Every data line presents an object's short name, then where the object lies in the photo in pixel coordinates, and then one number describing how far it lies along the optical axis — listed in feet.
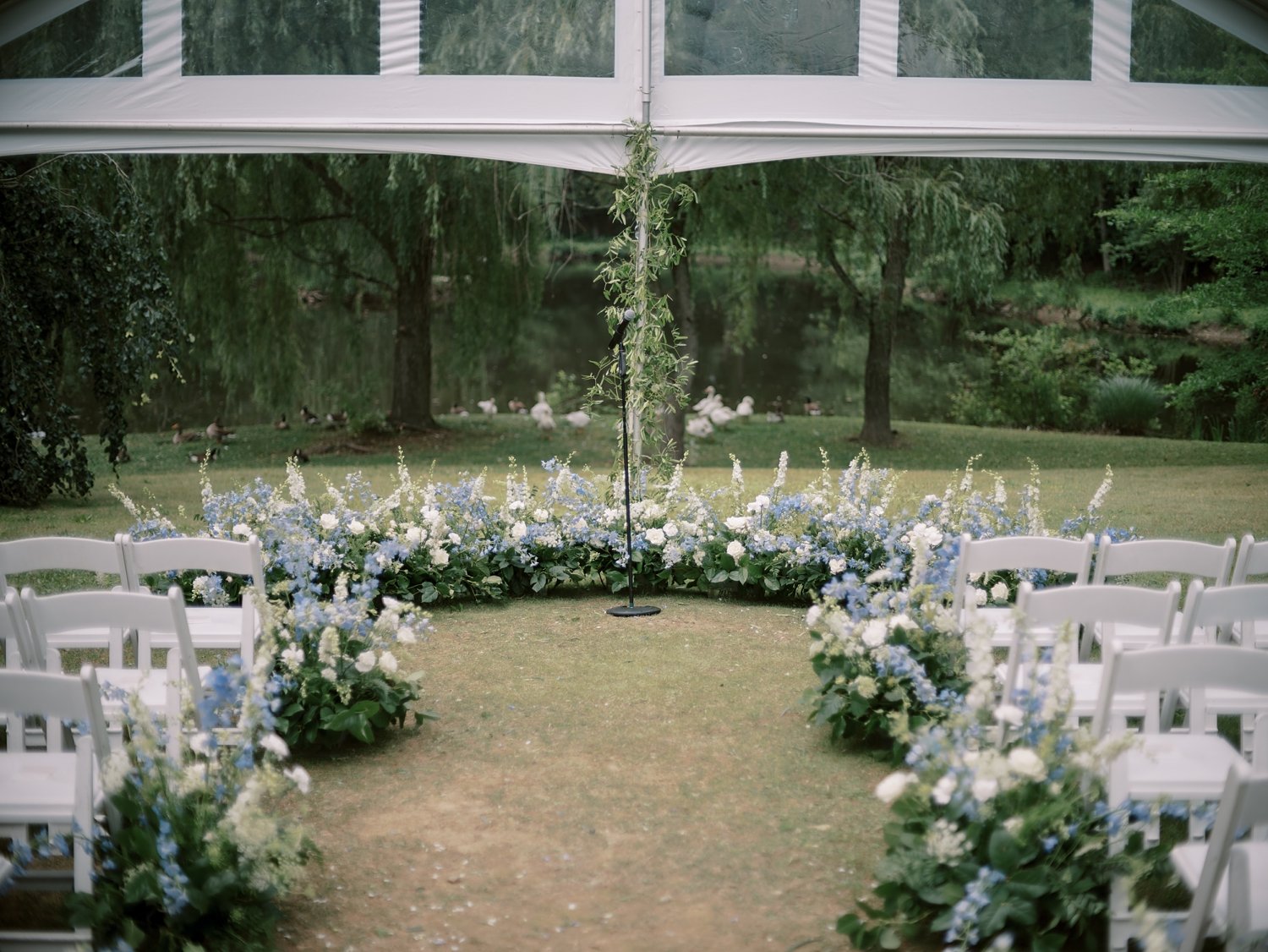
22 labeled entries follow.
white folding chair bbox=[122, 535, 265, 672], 14.08
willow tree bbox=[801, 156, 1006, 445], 40.63
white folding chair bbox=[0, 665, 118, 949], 9.21
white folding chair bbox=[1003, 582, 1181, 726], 11.38
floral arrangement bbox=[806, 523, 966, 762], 14.51
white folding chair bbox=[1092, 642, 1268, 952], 9.30
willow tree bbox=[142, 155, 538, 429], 43.16
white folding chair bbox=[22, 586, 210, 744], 11.02
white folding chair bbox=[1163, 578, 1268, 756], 11.90
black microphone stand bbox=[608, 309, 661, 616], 22.13
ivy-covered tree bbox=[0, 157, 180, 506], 30.78
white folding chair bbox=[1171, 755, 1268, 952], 7.99
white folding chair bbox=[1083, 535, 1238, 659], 14.47
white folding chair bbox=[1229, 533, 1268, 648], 15.03
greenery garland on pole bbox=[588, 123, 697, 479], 25.48
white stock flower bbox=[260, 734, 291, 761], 10.27
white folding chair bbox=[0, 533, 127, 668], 14.34
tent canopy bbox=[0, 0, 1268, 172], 24.32
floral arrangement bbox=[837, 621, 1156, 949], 9.93
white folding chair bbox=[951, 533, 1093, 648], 14.53
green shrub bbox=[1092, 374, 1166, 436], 54.03
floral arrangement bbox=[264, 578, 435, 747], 14.74
